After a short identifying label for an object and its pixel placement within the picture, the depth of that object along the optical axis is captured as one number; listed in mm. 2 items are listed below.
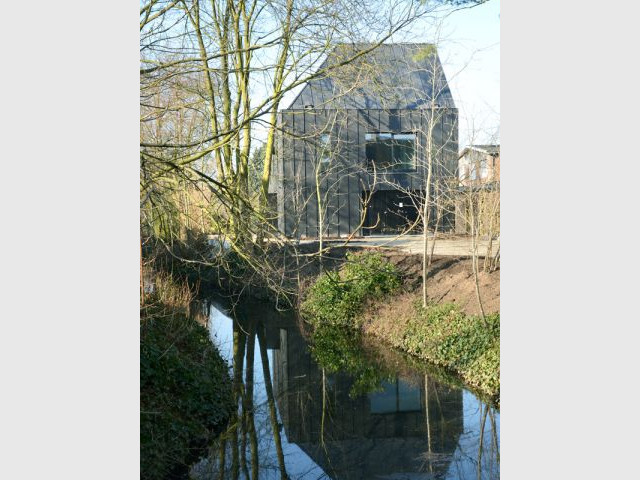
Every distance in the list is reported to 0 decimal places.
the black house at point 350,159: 20781
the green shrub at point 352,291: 13375
